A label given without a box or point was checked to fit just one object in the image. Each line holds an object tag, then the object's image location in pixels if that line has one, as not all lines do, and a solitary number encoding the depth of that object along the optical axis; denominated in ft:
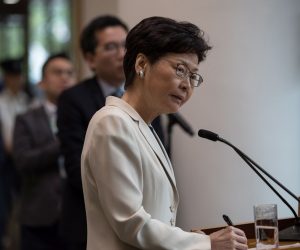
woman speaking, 11.82
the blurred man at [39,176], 25.80
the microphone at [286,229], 13.87
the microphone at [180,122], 21.21
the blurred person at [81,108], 20.34
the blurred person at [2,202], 36.31
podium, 13.54
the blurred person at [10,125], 37.34
